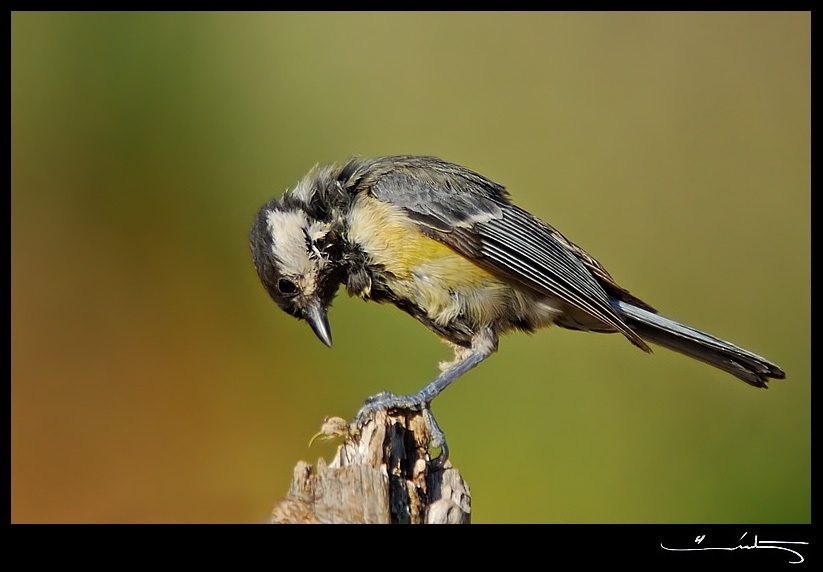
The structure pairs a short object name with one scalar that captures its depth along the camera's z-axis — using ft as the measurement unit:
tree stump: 16.80
